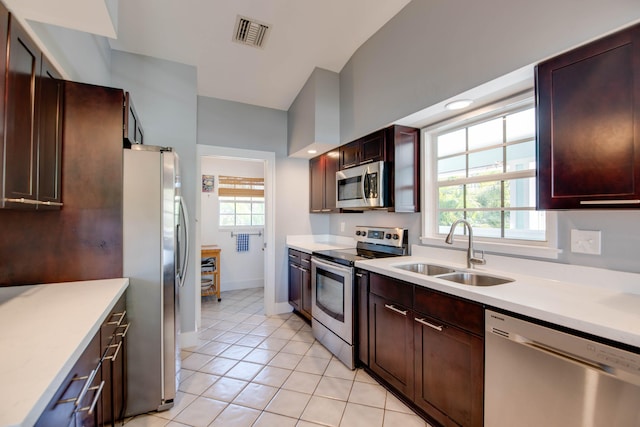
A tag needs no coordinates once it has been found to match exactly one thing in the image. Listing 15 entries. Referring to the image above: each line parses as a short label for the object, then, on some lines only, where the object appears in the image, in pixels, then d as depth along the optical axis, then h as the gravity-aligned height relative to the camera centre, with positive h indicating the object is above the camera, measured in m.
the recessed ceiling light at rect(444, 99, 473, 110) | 1.96 +0.81
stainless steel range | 2.42 -0.66
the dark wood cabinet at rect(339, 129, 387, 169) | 2.60 +0.68
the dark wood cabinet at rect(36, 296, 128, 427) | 0.85 -0.66
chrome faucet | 1.96 -0.26
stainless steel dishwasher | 0.97 -0.66
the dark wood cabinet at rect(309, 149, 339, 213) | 3.41 +0.44
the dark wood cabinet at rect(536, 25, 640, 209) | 1.13 +0.41
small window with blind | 5.00 +0.27
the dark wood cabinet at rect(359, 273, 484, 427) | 1.45 -0.82
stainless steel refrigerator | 1.77 -0.39
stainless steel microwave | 2.55 +0.30
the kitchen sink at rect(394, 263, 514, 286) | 1.84 -0.43
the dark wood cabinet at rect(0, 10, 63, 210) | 1.10 +0.42
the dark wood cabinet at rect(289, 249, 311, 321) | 3.27 -0.83
